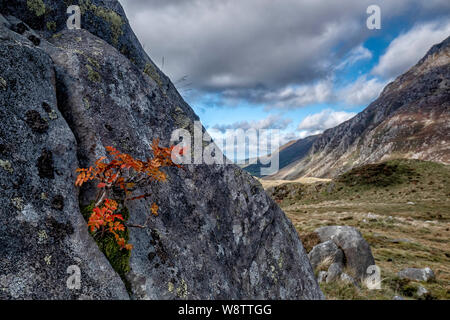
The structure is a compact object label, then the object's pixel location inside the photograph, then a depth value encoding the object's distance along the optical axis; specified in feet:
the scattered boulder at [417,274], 61.84
